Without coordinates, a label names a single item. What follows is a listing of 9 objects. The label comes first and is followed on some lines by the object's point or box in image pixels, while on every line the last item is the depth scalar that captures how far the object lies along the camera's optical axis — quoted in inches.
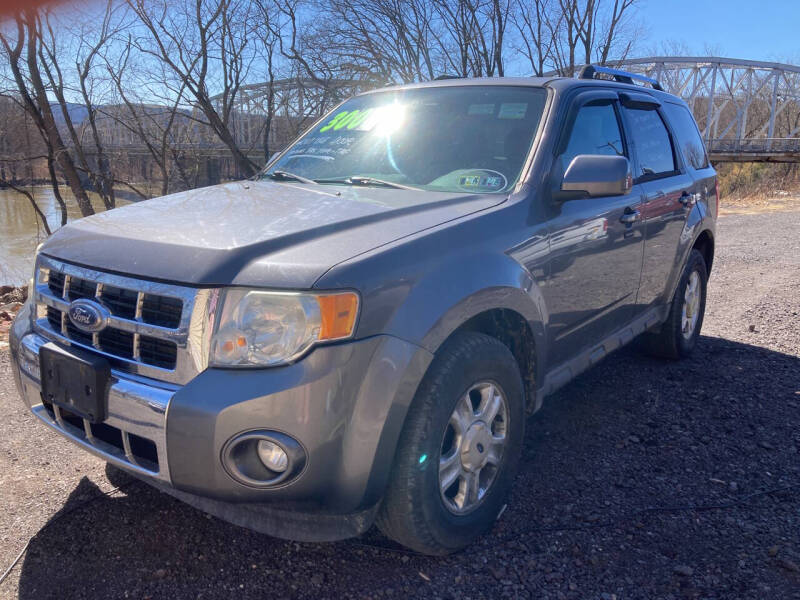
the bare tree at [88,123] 443.8
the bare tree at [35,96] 414.3
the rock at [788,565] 94.1
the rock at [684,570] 93.3
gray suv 76.5
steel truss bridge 2544.3
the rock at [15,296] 302.2
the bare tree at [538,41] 650.2
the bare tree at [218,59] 464.4
